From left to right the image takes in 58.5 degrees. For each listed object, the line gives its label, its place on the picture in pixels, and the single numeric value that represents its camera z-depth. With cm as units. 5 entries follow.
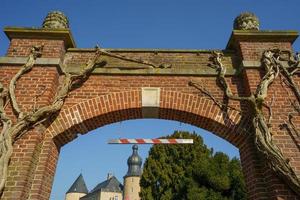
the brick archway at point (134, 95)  465
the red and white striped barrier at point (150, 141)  551
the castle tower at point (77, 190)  6450
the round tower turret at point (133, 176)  4419
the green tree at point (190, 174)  1780
